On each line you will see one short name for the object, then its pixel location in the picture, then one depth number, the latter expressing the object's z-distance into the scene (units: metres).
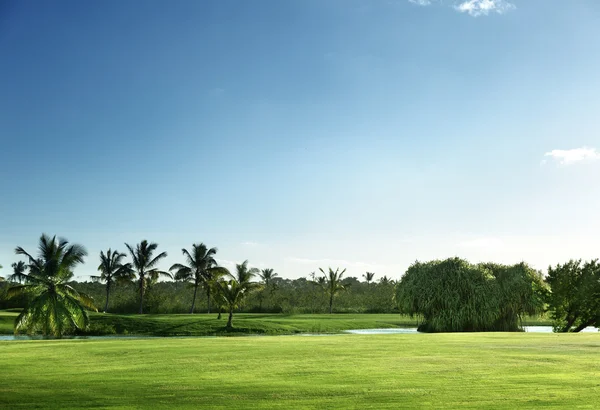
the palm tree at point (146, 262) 91.44
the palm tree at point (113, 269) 91.73
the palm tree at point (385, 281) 122.75
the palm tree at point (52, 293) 46.34
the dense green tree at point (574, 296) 47.22
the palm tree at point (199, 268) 92.19
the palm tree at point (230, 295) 59.00
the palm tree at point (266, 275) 134.23
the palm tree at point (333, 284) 96.06
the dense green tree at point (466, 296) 49.06
